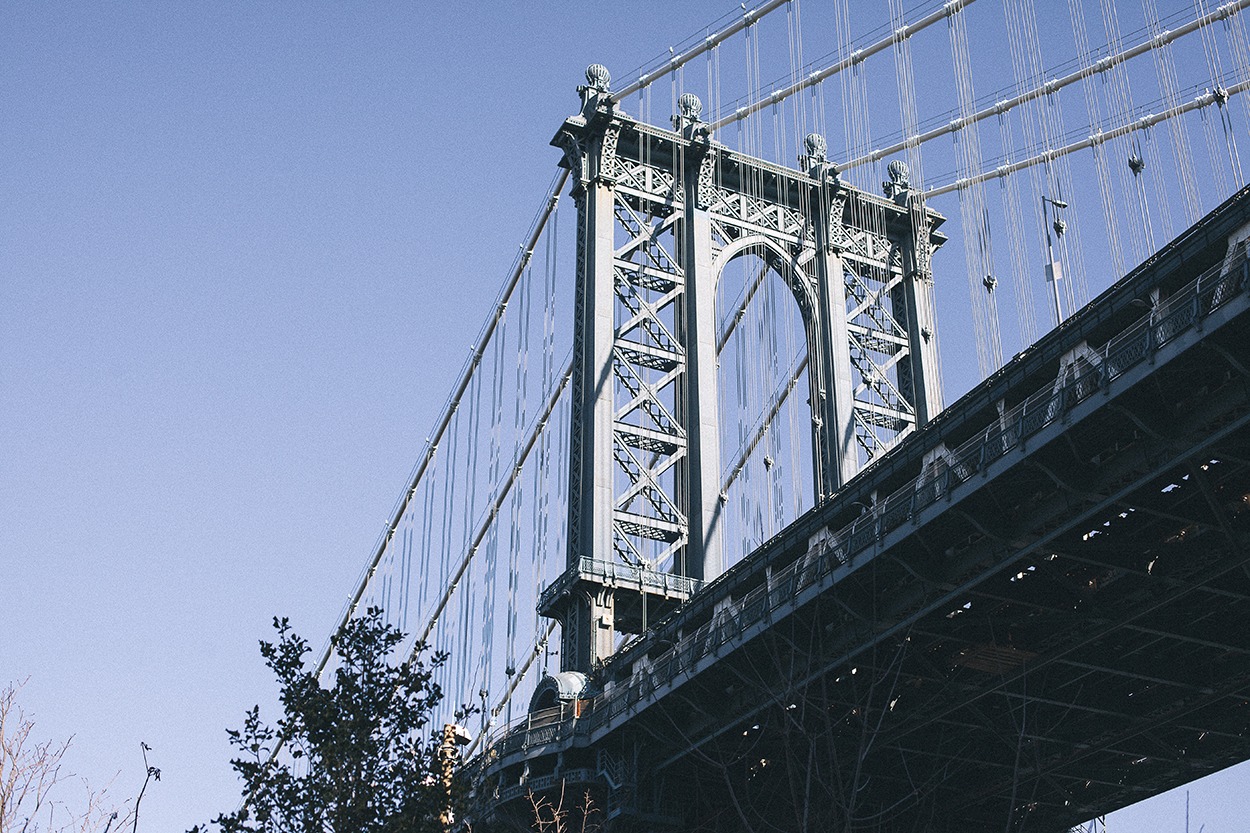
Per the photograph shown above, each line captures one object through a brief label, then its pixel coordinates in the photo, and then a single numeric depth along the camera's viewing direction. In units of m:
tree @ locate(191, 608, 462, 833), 26.94
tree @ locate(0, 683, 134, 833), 21.55
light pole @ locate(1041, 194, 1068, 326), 34.84
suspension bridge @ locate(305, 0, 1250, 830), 31.45
